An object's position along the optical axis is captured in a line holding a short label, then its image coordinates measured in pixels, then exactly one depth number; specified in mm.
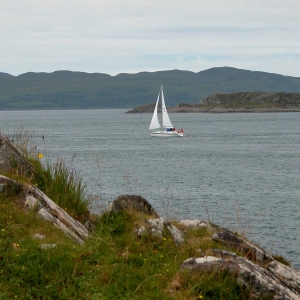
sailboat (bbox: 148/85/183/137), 168440
